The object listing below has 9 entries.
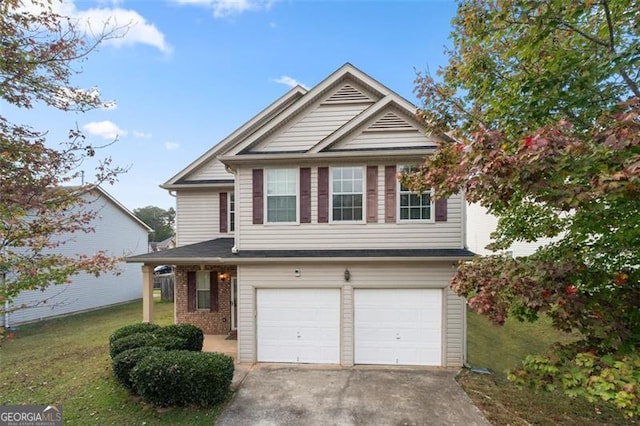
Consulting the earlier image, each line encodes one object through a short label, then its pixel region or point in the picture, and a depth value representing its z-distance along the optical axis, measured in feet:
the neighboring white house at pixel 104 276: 47.26
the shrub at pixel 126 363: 20.56
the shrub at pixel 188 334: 25.21
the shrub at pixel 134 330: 25.14
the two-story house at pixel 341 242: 26.32
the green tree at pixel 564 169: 10.27
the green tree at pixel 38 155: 12.12
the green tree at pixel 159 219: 194.80
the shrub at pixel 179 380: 18.93
